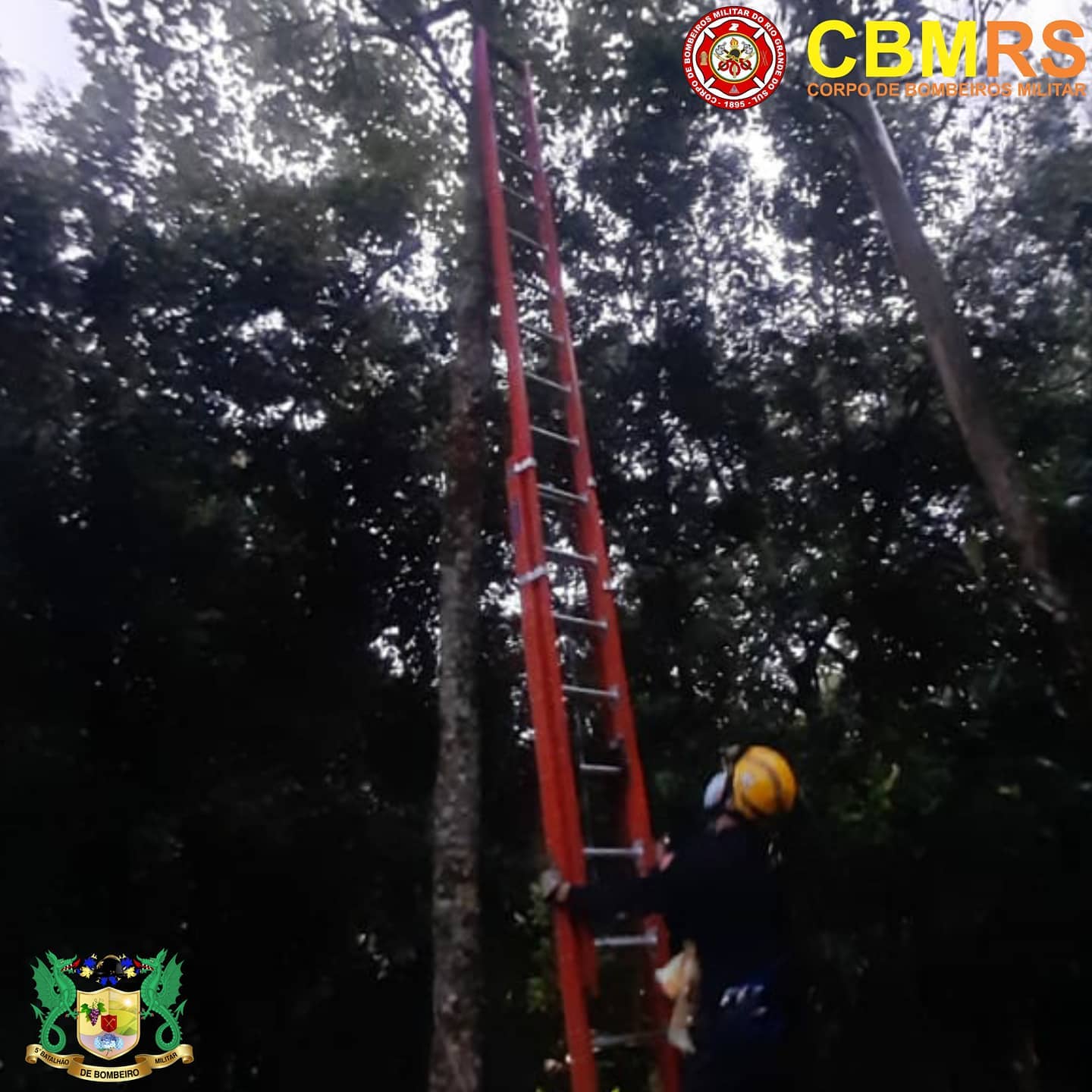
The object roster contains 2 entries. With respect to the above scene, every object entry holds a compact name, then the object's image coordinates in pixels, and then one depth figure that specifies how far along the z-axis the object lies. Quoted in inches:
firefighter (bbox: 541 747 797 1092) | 103.3
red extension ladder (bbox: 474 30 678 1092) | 124.6
